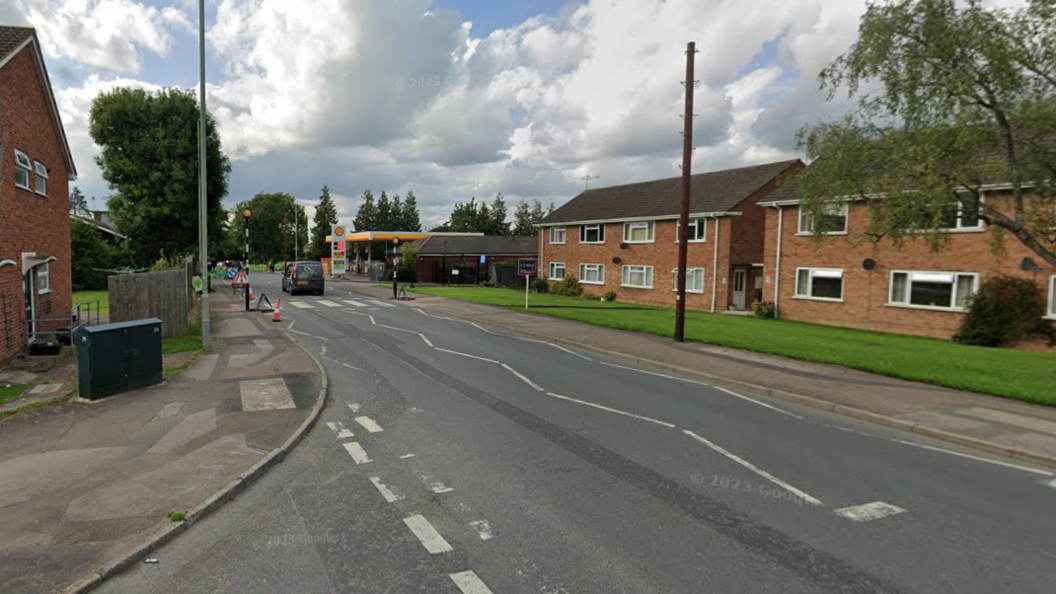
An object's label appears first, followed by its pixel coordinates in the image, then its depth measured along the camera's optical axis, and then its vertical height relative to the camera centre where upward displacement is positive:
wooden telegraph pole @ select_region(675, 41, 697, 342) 15.90 +1.78
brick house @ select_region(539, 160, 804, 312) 30.02 +1.87
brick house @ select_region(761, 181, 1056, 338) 20.25 +0.25
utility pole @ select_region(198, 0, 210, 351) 13.73 +1.01
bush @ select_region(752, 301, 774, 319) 27.28 -1.71
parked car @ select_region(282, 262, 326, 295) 34.06 -1.03
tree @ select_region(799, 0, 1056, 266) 10.78 +3.25
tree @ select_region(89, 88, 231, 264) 27.28 +4.95
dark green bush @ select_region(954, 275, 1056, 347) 18.36 -1.09
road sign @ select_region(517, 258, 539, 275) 25.64 +0.07
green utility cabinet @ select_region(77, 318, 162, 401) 9.05 -1.69
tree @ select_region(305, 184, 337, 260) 101.88 +7.07
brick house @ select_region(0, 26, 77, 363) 12.76 +1.38
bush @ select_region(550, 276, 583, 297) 37.97 -1.25
